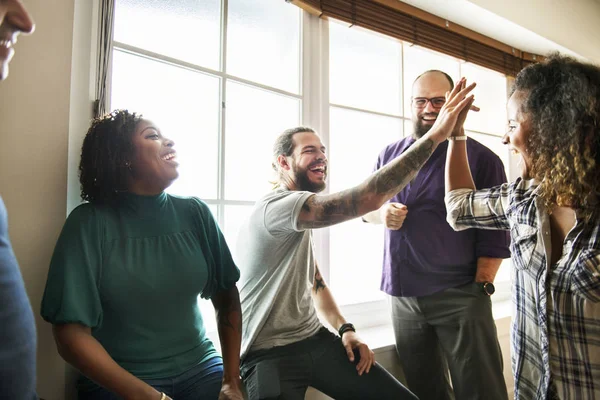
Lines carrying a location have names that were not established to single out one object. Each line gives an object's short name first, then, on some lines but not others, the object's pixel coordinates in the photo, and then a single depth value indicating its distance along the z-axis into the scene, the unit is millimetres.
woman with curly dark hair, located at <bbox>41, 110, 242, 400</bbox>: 927
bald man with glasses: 1412
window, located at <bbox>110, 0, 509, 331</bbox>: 1422
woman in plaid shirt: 823
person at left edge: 663
